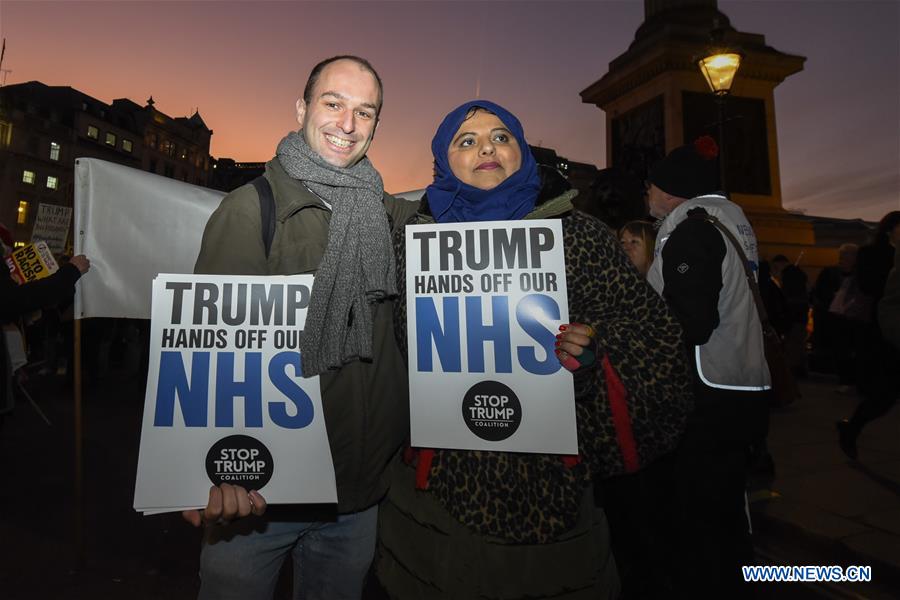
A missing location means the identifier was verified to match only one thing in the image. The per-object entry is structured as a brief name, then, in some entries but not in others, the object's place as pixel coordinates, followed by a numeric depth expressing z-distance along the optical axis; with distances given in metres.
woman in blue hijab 1.53
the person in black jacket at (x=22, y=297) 3.62
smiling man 1.49
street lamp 6.59
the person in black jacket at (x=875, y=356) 4.89
